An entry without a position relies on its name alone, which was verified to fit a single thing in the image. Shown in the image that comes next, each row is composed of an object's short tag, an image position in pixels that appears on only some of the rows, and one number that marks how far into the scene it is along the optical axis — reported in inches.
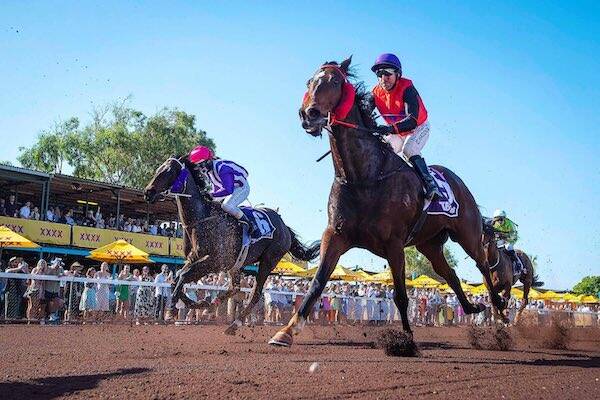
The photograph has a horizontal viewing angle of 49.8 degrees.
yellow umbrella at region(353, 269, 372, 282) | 1353.6
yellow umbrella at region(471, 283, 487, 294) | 1599.0
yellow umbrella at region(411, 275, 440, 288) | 1419.3
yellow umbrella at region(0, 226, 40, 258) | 759.1
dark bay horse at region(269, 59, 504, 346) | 288.2
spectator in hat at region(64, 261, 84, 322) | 678.5
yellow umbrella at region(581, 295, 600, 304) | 2063.0
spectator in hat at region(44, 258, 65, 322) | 661.9
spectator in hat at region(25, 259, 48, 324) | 647.8
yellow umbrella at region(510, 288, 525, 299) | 1656.6
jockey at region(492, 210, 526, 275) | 639.1
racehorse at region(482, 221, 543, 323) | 584.1
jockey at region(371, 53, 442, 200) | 309.9
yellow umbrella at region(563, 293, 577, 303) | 1971.0
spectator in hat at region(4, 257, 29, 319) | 654.5
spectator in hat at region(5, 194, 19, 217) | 1003.3
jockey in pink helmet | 475.2
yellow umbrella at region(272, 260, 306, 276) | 1130.0
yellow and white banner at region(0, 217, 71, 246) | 983.0
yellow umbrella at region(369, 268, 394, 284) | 1346.0
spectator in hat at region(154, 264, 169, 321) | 734.5
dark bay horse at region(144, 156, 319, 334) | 442.3
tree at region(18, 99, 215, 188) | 1964.8
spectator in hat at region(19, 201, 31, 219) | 1015.0
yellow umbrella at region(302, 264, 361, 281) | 1237.1
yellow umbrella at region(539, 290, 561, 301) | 1921.8
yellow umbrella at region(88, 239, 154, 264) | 839.7
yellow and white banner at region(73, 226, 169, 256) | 1106.1
